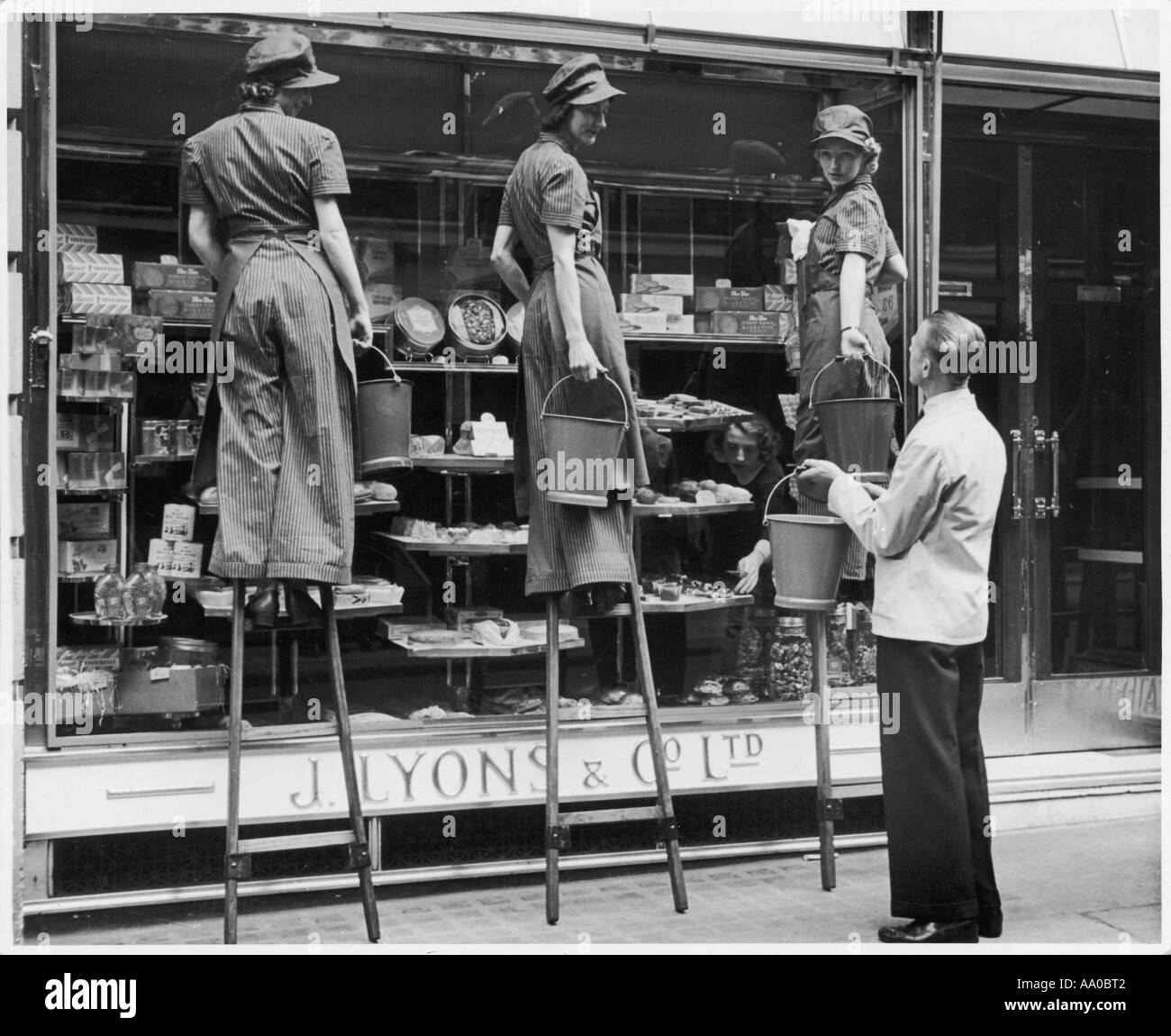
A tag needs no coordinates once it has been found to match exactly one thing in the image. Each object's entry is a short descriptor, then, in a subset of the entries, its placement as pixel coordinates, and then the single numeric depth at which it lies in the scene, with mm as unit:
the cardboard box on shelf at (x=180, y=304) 5926
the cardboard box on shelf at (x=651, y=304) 6637
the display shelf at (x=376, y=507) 6141
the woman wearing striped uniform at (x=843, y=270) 5984
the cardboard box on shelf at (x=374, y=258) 6262
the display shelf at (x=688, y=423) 6582
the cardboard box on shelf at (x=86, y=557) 5664
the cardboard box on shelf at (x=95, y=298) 5703
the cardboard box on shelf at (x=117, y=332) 5723
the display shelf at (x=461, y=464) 6277
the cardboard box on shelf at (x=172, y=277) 5910
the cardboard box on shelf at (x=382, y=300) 6266
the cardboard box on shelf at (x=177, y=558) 5941
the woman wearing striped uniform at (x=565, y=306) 5457
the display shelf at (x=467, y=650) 6223
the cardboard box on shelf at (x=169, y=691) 5742
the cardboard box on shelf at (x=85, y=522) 5680
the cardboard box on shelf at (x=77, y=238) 5703
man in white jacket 4863
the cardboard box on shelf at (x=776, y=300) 6789
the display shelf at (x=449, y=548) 6286
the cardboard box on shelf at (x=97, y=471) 5746
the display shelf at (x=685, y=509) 6570
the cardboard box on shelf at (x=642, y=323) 6621
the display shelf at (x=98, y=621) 5719
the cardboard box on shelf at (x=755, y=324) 6746
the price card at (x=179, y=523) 5949
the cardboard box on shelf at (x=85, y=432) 5695
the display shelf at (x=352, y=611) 5969
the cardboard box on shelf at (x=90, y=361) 5656
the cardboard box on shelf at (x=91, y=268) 5703
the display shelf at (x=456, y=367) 6312
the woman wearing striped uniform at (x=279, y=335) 5121
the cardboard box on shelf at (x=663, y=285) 6664
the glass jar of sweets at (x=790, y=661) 6621
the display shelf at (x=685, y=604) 6551
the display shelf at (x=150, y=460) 5910
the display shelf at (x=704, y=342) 6660
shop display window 5844
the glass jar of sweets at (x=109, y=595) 5766
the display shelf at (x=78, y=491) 5680
